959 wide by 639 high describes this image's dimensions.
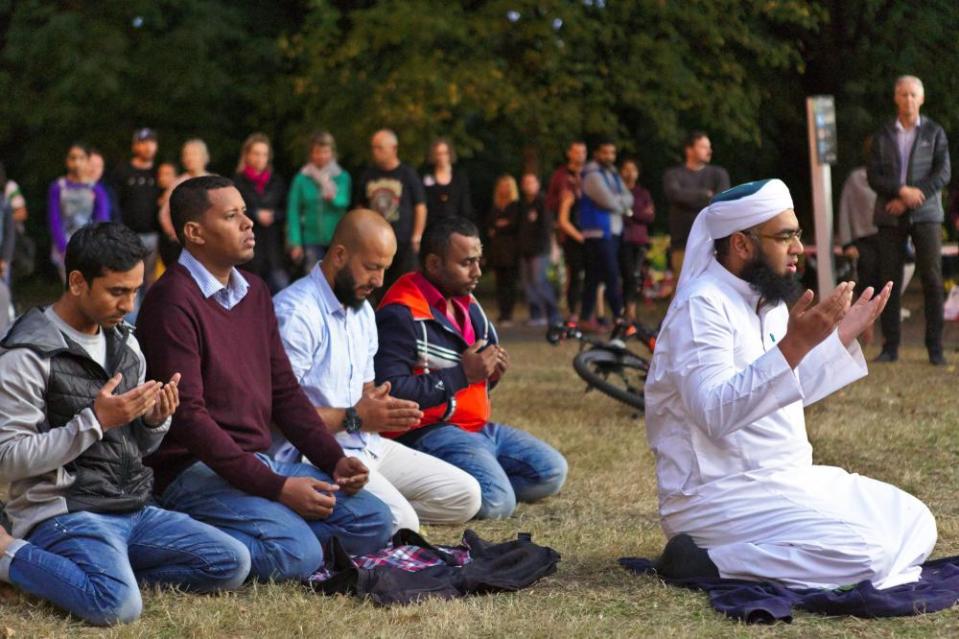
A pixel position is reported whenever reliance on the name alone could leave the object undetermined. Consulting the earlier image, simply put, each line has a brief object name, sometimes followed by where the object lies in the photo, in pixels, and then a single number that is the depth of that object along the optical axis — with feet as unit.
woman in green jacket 47.24
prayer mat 18.22
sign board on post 37.47
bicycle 34.71
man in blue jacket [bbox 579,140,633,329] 55.31
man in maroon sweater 20.35
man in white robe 18.74
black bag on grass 19.66
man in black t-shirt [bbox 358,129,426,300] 46.73
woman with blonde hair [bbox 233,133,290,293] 46.83
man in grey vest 18.24
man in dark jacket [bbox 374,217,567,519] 25.59
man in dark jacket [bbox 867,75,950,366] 41.65
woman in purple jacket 45.83
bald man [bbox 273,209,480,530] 23.57
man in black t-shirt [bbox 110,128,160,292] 46.68
